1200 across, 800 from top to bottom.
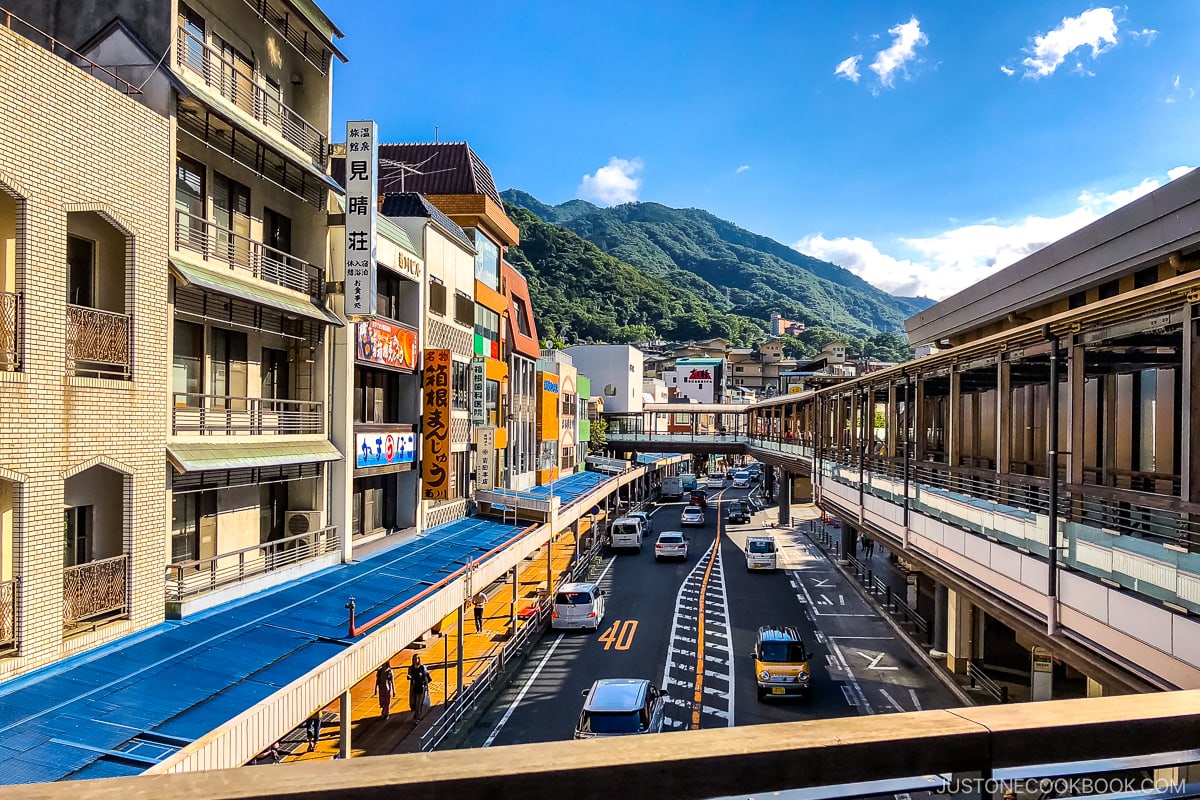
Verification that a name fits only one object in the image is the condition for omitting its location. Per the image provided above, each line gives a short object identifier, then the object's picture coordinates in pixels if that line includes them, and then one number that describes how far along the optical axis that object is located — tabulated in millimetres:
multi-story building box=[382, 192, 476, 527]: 23875
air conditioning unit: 18312
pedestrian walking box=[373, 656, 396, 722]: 18219
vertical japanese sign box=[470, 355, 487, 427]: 28344
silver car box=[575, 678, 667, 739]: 15281
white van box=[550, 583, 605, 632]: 26875
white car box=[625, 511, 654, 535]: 48800
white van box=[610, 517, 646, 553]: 42938
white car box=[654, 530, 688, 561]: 39656
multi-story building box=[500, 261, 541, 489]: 35500
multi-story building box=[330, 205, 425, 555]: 19188
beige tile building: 10336
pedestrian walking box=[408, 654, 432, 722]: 18562
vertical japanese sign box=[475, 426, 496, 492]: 28969
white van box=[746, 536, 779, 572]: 37188
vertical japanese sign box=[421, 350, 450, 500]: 23703
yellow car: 19781
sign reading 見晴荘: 18500
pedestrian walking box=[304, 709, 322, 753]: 13793
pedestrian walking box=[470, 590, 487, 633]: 22803
